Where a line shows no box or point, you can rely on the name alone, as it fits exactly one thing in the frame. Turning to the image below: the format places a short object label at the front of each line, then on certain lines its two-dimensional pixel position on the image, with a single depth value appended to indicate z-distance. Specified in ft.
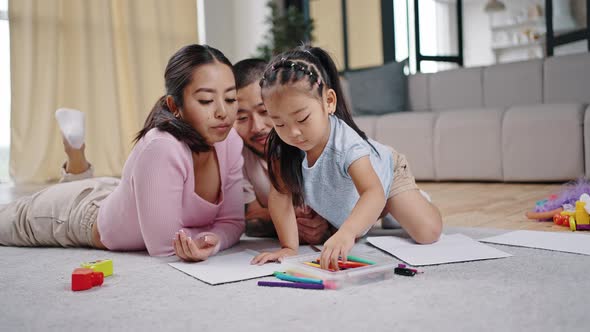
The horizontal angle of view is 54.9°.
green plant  15.55
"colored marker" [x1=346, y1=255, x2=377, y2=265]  3.81
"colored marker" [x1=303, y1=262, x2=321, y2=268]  3.77
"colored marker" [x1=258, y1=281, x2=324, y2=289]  3.48
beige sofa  9.95
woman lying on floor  4.39
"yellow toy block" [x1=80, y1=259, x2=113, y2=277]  3.93
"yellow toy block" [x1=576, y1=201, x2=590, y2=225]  5.38
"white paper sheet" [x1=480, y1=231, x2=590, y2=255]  4.43
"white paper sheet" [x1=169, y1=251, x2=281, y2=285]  3.82
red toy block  3.64
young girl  3.97
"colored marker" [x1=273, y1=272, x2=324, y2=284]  3.49
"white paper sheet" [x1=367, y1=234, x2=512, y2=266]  4.19
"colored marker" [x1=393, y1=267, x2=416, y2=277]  3.73
